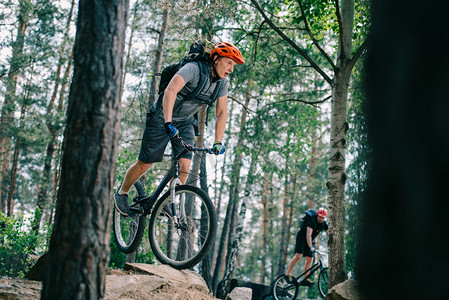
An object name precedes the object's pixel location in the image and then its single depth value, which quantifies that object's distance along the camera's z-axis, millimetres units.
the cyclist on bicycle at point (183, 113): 4227
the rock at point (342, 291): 4880
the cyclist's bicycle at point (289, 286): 9641
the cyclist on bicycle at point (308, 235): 9531
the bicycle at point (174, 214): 4328
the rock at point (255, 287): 11505
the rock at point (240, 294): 6096
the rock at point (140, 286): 3828
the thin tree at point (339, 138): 5664
